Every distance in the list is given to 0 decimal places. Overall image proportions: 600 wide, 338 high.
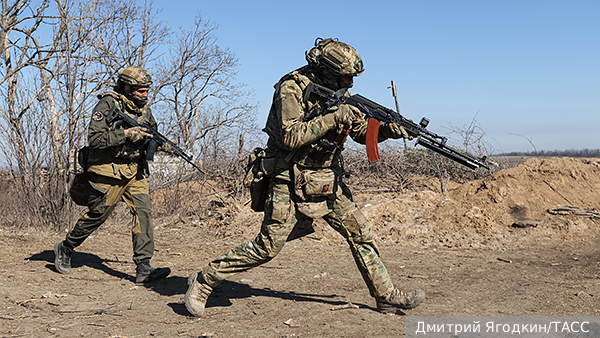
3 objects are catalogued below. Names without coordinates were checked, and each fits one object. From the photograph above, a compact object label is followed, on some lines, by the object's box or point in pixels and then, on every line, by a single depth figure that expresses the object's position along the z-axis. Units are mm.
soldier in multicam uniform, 3338
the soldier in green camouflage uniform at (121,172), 4469
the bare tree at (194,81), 18609
